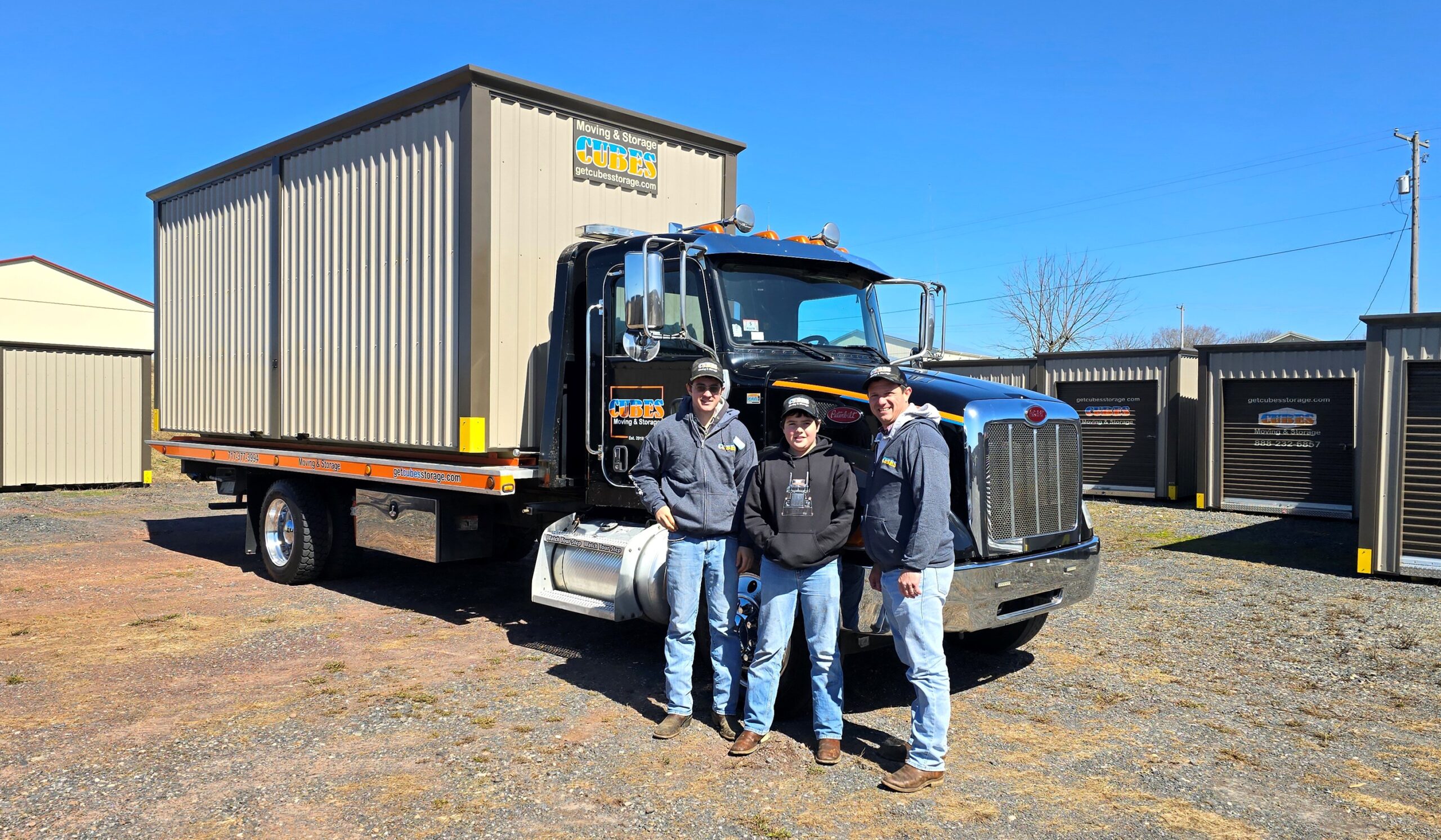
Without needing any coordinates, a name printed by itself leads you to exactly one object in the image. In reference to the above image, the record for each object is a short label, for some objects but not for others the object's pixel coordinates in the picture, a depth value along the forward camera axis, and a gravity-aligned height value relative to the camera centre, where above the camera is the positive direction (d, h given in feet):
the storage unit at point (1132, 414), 54.34 -0.16
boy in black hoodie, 15.26 -2.19
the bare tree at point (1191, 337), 253.65 +19.61
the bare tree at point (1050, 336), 119.44 +9.06
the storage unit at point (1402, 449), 31.09 -1.17
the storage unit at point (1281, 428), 46.78 -0.77
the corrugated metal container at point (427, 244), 22.24 +4.14
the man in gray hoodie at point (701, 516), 16.53 -1.79
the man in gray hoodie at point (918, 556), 14.26 -2.13
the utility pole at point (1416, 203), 101.76 +21.97
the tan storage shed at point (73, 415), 58.80 -0.52
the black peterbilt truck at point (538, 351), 17.93 +1.30
